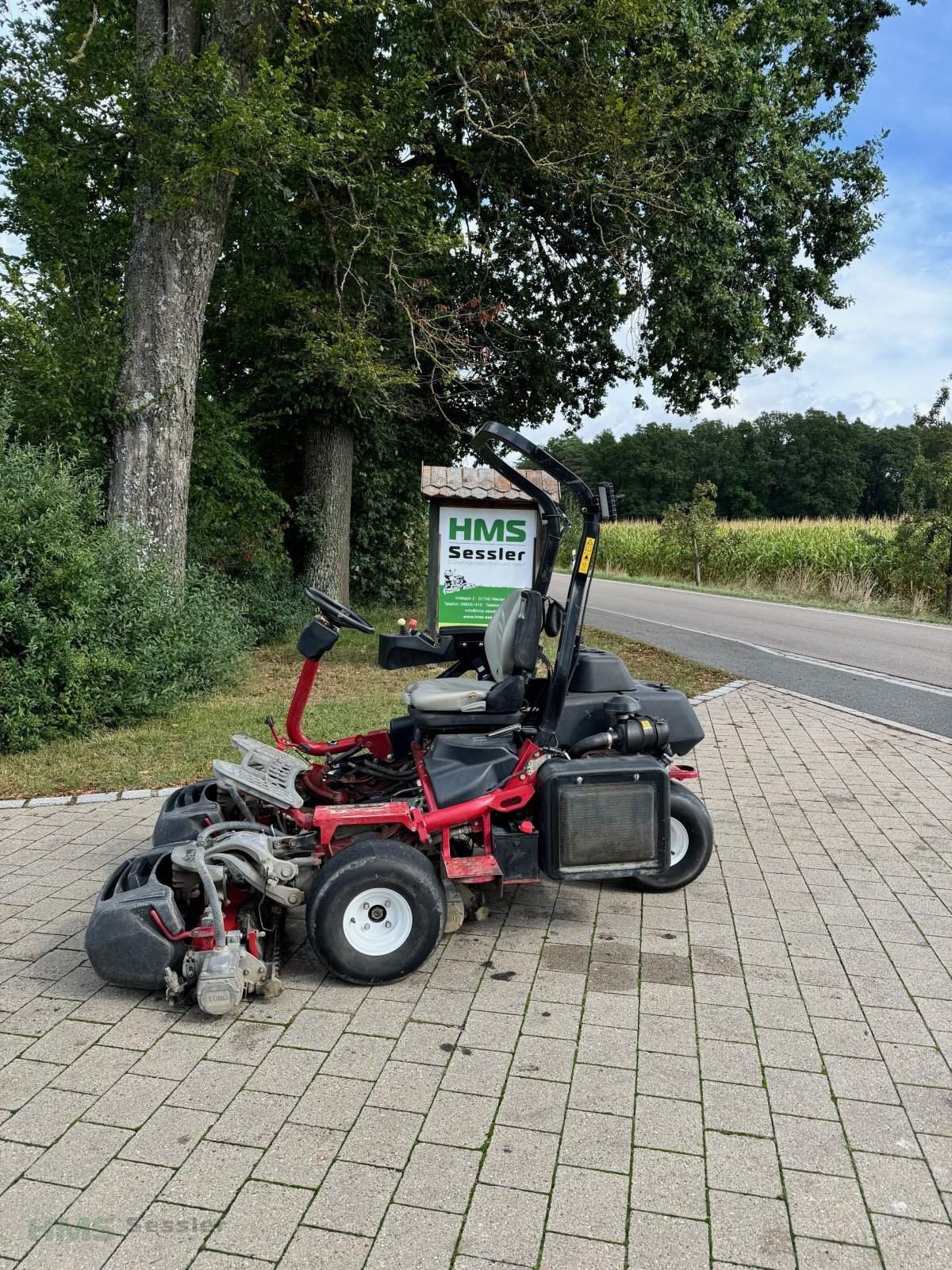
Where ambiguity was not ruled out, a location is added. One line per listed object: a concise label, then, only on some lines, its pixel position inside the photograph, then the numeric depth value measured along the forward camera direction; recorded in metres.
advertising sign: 10.23
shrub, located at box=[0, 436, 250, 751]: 7.07
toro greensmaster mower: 3.54
